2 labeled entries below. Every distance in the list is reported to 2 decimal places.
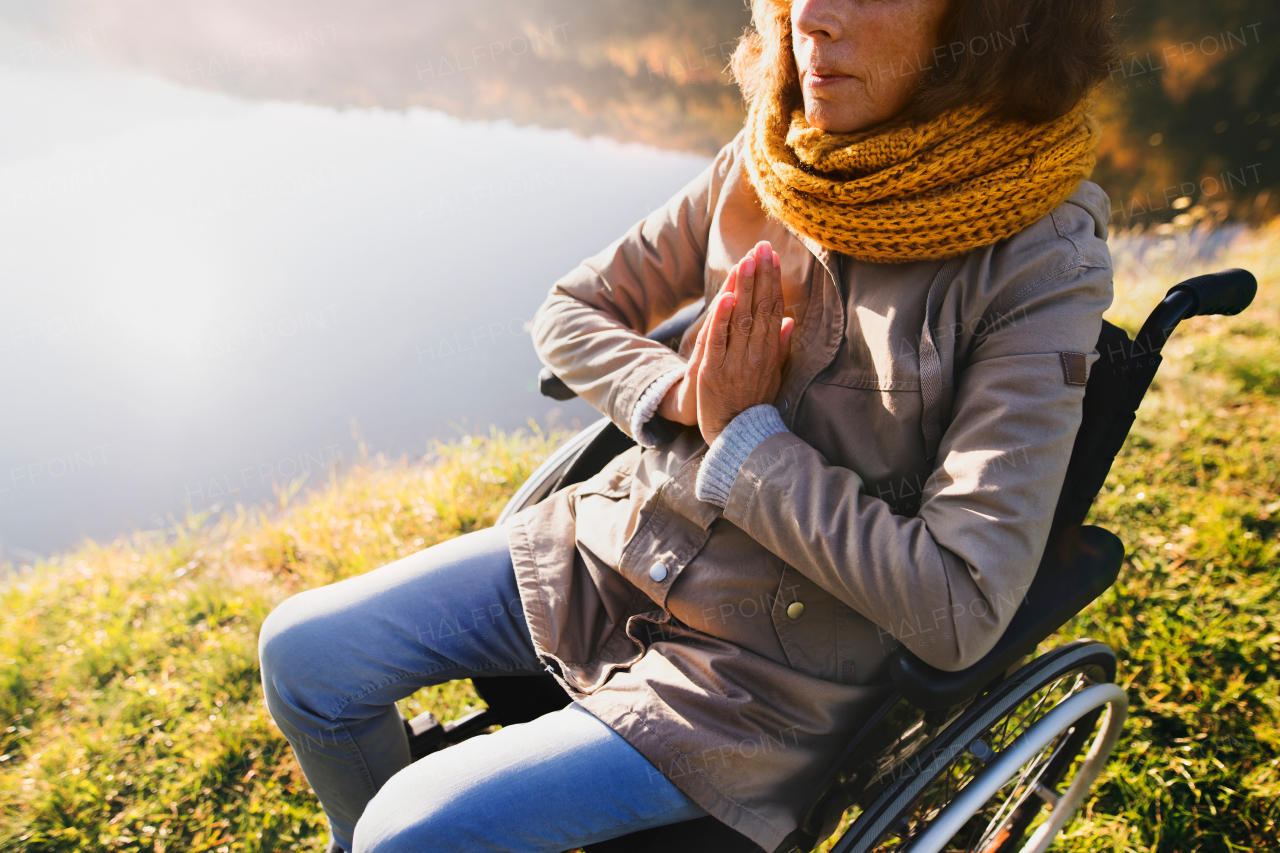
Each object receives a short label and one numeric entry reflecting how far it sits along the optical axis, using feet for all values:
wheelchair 3.48
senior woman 3.25
